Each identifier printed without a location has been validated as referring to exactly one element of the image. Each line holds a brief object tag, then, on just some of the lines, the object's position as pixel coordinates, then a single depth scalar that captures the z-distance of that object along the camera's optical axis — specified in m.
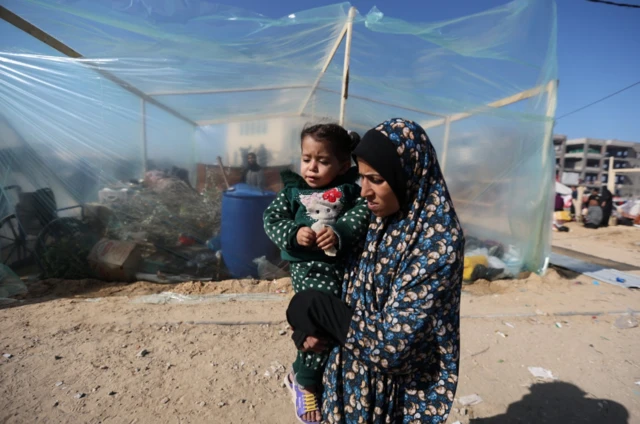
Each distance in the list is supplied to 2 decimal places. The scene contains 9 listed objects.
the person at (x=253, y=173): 4.87
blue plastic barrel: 4.43
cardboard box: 4.23
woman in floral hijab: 0.97
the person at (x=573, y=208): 12.82
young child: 1.26
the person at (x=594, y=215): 11.30
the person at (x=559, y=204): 11.94
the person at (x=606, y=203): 11.38
